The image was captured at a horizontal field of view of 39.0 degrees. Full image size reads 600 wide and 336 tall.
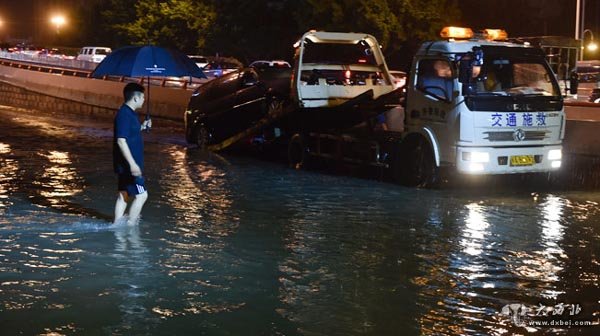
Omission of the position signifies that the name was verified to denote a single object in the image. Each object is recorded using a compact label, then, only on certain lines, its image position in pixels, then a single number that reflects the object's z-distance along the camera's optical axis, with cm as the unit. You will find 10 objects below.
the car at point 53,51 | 6739
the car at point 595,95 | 2383
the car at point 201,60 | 4441
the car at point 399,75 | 2212
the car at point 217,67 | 3752
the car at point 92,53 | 5477
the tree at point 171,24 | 5050
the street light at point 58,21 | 8356
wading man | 883
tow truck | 1220
